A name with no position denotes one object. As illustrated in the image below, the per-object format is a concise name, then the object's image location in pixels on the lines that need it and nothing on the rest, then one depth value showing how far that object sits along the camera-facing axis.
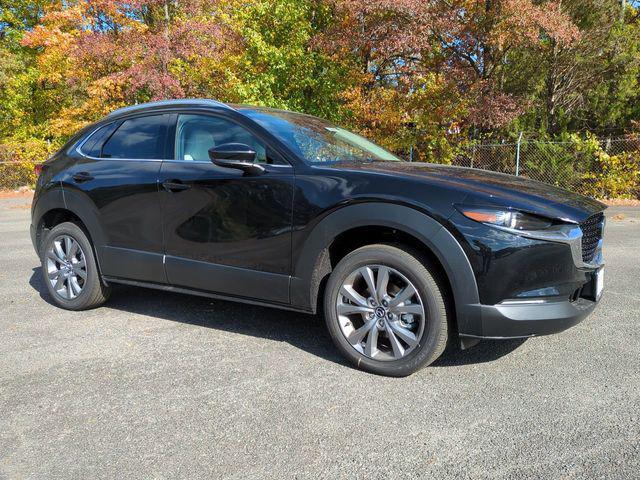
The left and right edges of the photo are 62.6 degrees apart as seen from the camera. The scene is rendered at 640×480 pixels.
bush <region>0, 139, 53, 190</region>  20.11
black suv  2.91
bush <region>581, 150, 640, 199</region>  13.80
